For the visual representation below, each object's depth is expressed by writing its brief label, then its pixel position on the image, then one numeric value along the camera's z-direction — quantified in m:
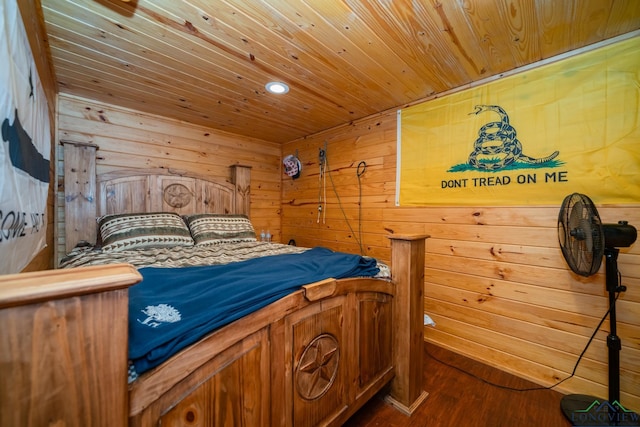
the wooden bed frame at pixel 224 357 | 0.41
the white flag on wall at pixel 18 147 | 0.71
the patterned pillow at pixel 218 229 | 2.24
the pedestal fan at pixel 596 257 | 1.22
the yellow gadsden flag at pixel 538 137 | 1.37
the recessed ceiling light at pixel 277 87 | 1.91
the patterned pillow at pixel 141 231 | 1.84
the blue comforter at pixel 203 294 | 0.63
